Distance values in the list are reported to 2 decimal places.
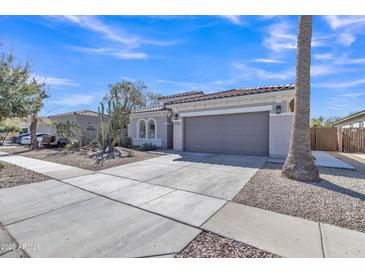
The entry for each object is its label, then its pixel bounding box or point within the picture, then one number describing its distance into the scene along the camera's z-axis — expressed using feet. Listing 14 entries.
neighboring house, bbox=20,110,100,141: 70.85
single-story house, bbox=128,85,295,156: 31.89
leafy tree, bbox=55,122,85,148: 48.68
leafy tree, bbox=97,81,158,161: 39.63
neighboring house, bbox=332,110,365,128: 47.06
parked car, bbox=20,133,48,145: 71.51
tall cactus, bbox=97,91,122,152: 40.29
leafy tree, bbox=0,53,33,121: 22.36
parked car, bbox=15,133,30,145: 75.20
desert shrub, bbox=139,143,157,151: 47.50
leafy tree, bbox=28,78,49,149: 53.01
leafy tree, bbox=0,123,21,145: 84.66
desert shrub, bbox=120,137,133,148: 55.98
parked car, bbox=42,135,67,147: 59.95
